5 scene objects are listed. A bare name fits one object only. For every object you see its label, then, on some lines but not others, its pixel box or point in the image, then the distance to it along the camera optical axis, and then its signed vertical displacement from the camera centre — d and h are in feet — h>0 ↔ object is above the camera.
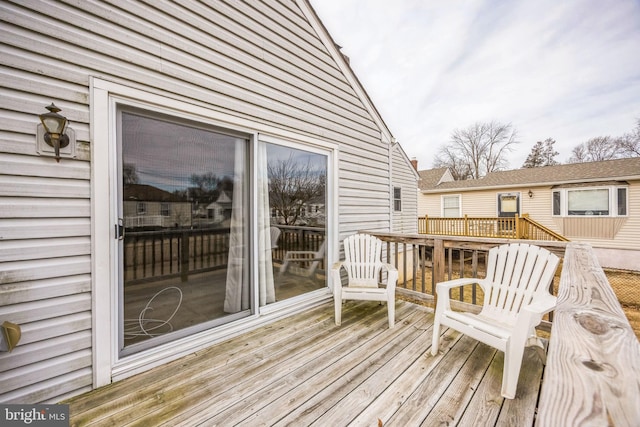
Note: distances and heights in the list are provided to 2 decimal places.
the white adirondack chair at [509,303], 5.66 -2.44
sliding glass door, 6.52 -0.37
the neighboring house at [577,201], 27.96 +1.45
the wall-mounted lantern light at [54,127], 5.27 +1.82
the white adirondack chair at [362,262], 10.40 -2.02
